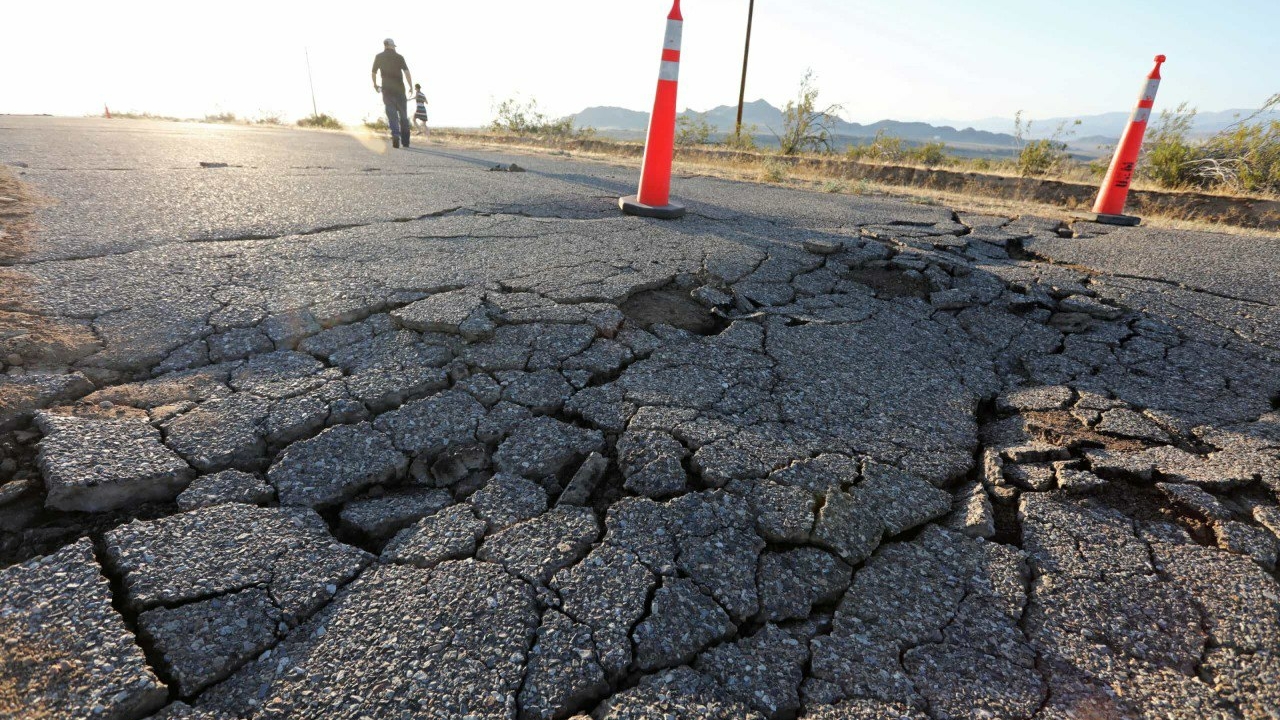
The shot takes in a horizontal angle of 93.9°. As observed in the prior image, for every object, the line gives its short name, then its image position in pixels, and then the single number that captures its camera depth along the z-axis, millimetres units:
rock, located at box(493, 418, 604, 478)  1799
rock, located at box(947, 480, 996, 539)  1677
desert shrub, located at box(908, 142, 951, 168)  10906
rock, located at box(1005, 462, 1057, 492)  1864
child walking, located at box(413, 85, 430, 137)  12673
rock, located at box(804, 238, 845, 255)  3861
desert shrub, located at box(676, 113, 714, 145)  14086
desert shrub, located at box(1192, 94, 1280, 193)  6766
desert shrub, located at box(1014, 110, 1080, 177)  8970
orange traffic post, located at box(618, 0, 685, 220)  4227
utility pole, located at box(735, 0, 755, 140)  13997
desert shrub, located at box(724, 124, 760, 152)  12918
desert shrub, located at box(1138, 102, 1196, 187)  7457
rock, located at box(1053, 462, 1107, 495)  1843
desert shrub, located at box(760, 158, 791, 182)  7562
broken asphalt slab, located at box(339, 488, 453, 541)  1571
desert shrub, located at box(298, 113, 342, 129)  18952
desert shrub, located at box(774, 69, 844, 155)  11461
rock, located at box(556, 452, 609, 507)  1682
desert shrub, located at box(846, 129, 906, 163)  10555
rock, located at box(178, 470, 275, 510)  1556
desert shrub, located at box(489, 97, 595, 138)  16891
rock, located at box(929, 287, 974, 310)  3172
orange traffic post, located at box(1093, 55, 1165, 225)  5164
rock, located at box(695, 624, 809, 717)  1199
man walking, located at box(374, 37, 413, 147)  8477
